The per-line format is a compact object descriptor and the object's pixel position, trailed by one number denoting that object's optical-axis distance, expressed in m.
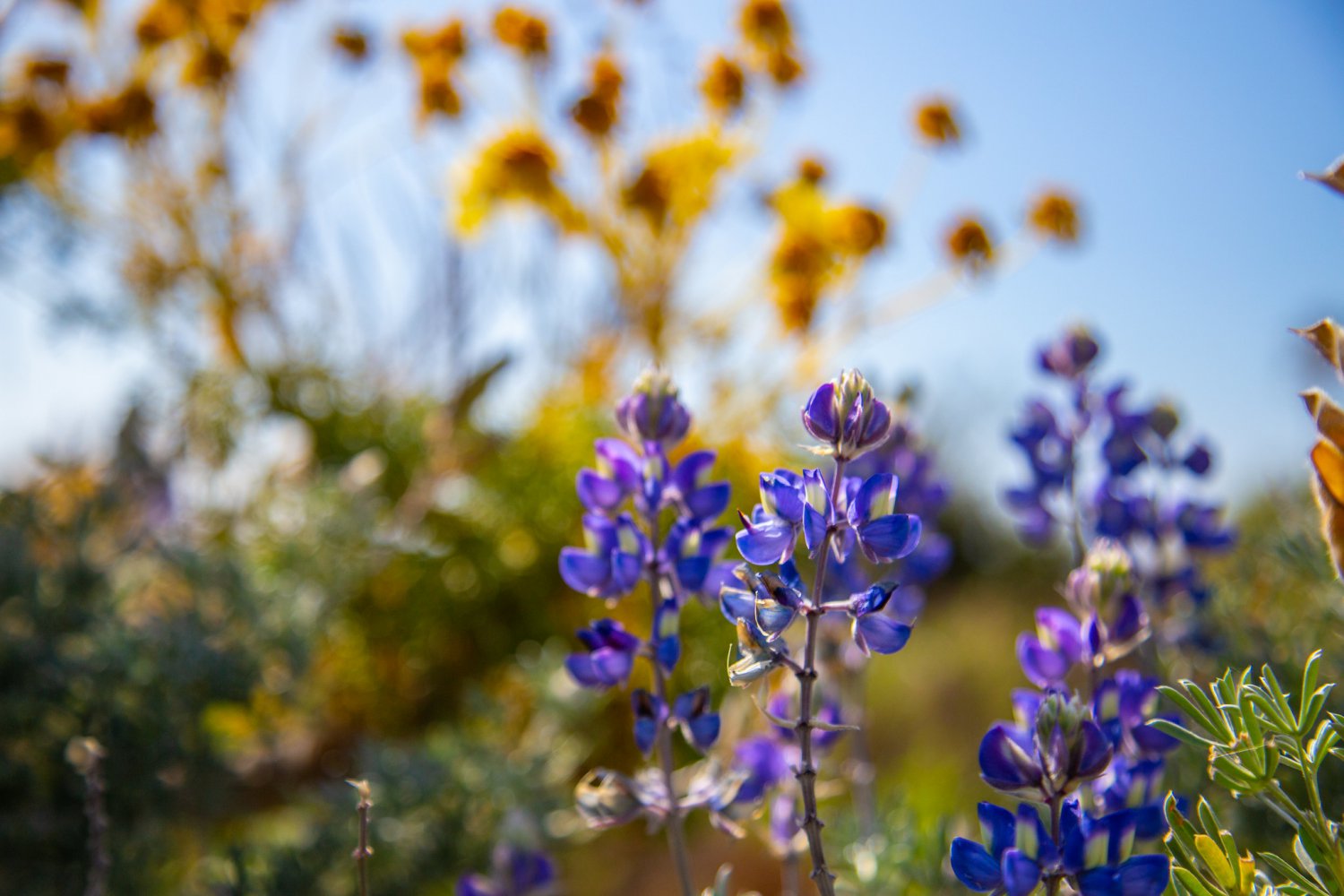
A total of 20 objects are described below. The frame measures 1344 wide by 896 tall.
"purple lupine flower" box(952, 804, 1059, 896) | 0.26
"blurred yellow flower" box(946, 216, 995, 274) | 1.04
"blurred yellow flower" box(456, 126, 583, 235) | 1.01
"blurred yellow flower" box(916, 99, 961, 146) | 1.16
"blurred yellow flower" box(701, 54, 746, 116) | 1.07
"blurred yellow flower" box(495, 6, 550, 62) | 1.08
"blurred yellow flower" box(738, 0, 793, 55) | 1.10
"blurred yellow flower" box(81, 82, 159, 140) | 1.13
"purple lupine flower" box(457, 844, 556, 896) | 0.46
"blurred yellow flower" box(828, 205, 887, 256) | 0.96
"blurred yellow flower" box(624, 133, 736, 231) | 0.98
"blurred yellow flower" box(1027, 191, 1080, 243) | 1.13
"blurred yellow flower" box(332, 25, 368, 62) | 1.38
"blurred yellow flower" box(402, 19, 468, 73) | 1.11
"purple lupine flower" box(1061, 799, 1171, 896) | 0.27
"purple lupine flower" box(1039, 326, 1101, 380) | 0.52
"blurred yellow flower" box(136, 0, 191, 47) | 1.16
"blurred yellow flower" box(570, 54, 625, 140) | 0.99
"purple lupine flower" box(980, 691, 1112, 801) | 0.26
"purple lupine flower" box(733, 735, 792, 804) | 0.42
